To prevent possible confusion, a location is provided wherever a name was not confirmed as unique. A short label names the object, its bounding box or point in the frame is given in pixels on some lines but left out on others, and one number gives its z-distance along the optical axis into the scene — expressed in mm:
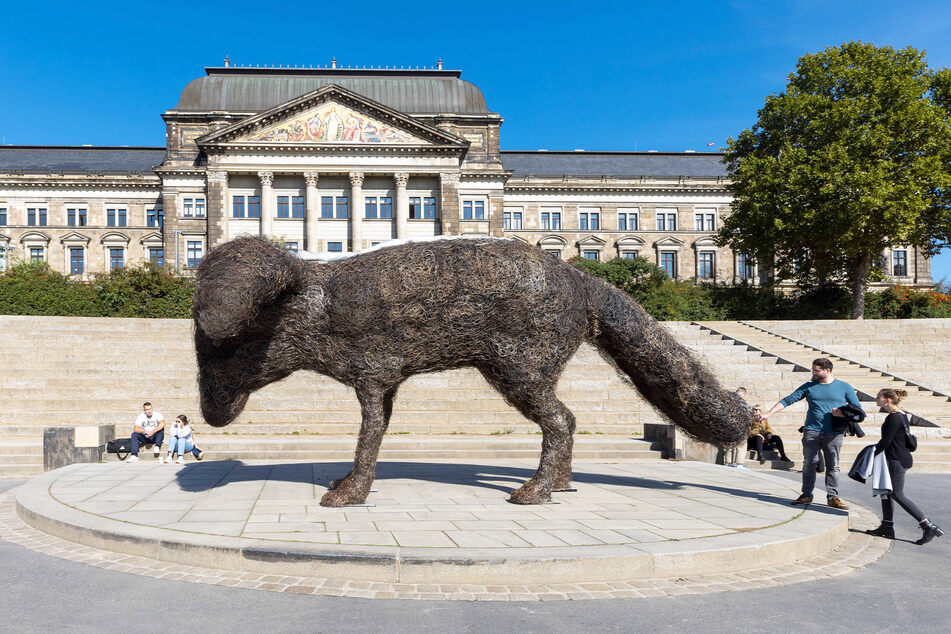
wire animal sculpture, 7934
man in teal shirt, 8656
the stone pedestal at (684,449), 13516
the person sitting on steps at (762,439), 13570
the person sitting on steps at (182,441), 12586
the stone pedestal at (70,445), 12152
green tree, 33750
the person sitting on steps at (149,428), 13062
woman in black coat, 7496
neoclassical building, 57500
